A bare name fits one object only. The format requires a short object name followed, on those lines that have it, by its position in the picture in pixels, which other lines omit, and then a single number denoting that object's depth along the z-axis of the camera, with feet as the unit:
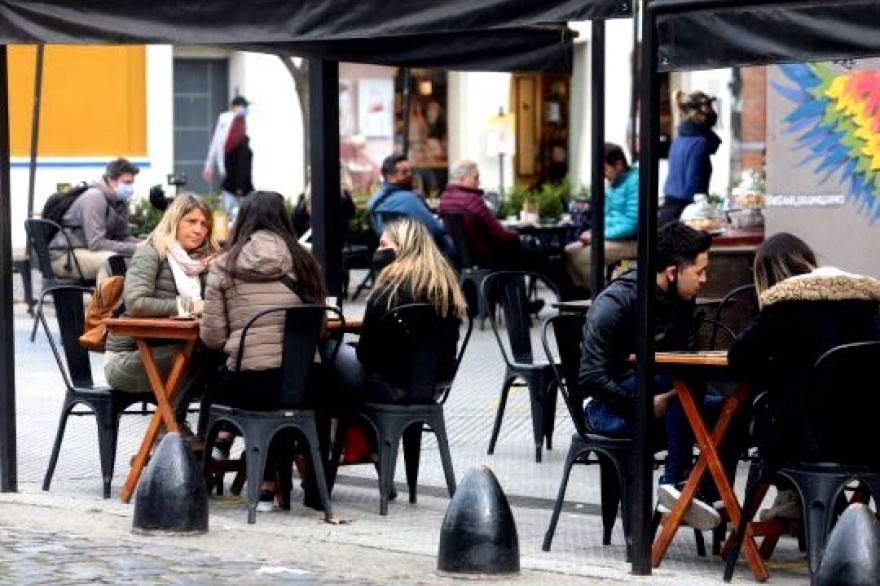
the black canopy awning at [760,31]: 26.40
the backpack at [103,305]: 36.55
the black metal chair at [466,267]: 61.93
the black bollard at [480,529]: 28.55
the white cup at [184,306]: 35.73
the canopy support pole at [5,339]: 35.42
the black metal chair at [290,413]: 33.17
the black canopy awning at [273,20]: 29.84
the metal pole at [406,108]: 84.89
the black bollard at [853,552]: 24.07
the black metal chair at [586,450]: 30.27
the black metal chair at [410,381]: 34.17
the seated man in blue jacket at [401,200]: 62.39
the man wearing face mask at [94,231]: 59.16
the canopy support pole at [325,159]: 38.63
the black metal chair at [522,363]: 40.16
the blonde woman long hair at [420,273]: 34.40
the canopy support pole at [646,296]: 27.99
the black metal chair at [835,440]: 27.96
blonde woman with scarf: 35.83
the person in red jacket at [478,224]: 62.44
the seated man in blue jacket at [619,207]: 59.62
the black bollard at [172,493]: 31.60
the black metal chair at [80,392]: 35.69
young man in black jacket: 30.32
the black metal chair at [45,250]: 58.59
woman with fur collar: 28.30
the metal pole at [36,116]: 65.98
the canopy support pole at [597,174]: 40.19
